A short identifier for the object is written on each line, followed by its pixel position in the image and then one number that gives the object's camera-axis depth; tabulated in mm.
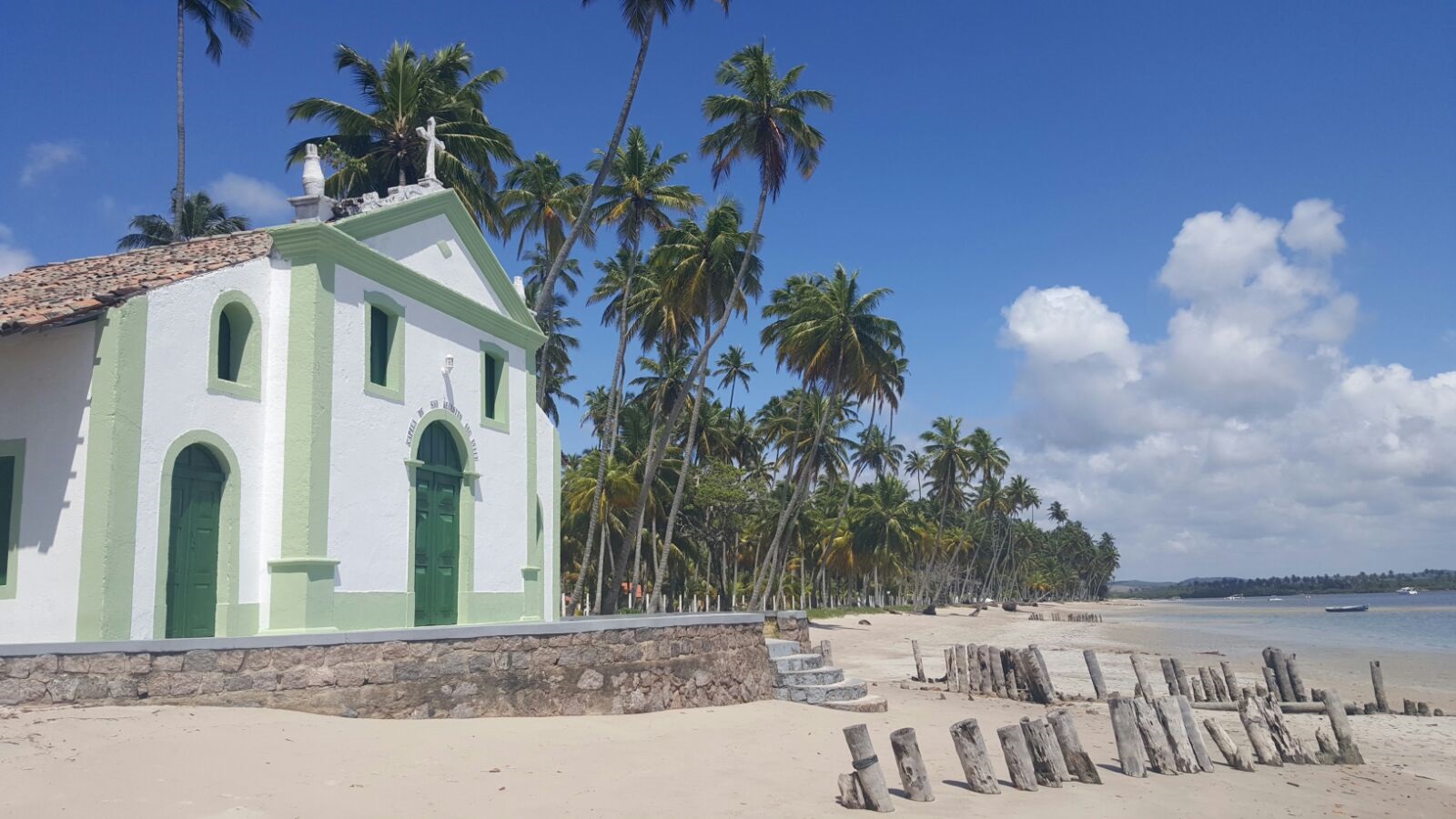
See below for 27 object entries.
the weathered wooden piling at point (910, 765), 9742
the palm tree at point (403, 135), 27172
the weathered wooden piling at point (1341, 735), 15484
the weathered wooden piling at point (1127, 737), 12172
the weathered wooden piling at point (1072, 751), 11367
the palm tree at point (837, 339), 43469
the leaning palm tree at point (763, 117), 32469
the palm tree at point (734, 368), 65000
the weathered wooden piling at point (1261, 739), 14305
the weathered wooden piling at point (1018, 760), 10656
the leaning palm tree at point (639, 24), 26641
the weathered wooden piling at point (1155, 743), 12531
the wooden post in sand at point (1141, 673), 21031
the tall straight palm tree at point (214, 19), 29062
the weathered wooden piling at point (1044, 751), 10984
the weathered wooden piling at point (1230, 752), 13500
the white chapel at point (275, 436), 11969
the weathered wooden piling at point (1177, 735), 12734
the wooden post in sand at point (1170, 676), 23406
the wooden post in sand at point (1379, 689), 22906
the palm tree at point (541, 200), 35938
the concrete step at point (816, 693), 16016
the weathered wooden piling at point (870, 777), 9031
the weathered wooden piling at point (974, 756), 10367
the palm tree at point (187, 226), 40781
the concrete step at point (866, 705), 16000
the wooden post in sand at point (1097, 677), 23219
